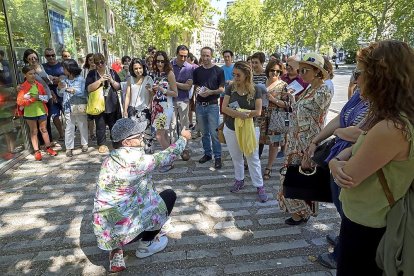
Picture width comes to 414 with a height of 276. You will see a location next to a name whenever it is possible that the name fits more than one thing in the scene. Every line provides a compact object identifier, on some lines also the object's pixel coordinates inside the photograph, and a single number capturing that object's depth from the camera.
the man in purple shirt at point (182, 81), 5.54
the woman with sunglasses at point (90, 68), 6.11
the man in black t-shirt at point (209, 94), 5.16
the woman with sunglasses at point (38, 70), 5.89
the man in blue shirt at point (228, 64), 6.47
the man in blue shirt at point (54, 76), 6.52
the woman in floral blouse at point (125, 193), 2.60
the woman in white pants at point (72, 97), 5.96
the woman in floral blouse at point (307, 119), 2.98
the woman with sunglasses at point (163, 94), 5.04
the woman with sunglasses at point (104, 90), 5.85
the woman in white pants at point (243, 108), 3.84
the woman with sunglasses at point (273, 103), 4.63
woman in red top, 5.50
